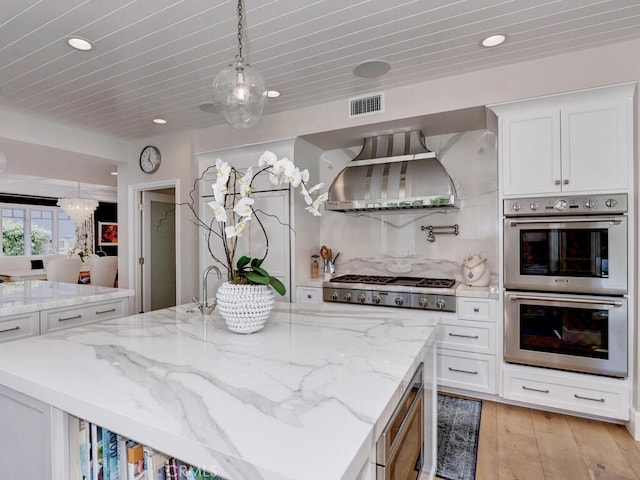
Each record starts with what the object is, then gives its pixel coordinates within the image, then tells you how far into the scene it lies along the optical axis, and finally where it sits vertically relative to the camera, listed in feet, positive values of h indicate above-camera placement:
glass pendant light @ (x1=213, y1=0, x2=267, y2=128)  5.55 +2.32
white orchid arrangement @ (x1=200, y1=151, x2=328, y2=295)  4.41 +0.47
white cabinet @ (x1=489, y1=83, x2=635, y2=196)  7.72 +2.13
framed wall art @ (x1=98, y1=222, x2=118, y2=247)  33.06 +0.57
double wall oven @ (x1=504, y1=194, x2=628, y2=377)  7.72 -1.08
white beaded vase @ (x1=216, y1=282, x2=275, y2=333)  4.69 -0.90
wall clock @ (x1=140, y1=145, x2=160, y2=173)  14.23 +3.22
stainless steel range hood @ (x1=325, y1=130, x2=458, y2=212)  10.00 +1.70
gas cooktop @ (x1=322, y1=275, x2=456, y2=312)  9.60 -1.57
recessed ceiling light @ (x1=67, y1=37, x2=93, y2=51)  7.38 +4.12
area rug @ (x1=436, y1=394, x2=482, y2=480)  6.54 -4.26
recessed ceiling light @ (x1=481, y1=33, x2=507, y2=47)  7.34 +4.10
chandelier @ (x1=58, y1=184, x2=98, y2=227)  25.06 +2.29
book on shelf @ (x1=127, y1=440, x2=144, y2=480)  3.24 -2.02
